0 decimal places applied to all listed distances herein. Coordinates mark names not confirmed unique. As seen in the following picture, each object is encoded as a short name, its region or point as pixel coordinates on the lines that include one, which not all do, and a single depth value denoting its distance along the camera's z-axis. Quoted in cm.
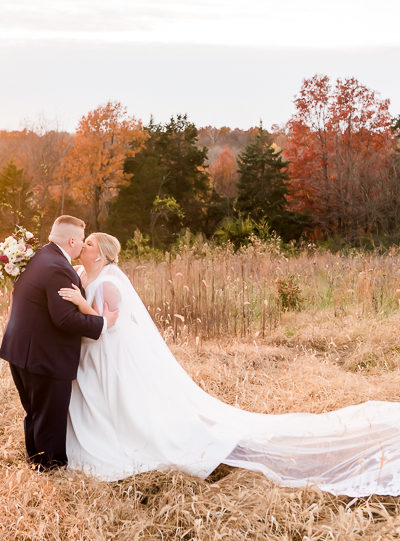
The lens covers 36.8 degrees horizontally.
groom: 357
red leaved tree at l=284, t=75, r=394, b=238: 2056
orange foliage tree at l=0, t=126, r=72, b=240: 2505
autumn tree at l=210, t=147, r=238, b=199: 2917
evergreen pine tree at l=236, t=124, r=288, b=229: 2198
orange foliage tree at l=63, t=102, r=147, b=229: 2408
